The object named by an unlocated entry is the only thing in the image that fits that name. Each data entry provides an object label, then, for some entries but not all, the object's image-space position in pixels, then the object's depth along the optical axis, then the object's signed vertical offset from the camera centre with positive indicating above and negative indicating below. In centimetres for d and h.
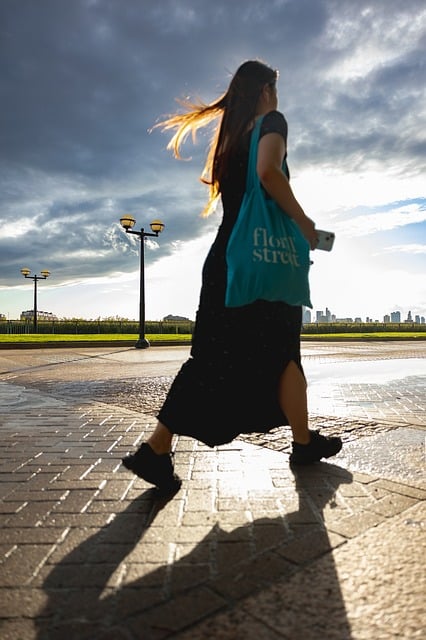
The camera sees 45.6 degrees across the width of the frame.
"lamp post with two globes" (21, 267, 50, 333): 3091 +317
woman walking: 230 -7
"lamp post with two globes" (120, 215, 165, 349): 1694 +276
